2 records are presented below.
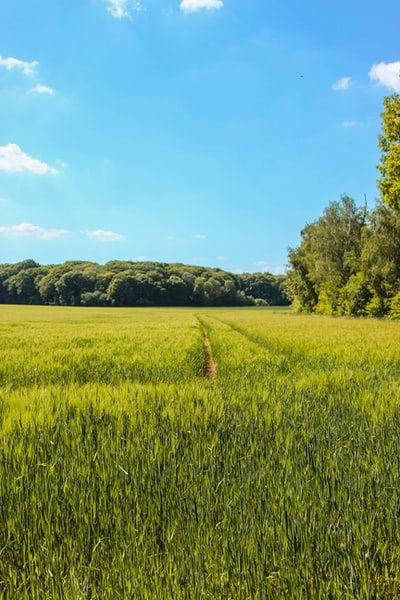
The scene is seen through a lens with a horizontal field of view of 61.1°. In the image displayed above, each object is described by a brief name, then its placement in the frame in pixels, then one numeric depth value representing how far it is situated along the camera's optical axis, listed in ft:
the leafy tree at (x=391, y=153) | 82.48
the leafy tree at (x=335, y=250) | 180.04
